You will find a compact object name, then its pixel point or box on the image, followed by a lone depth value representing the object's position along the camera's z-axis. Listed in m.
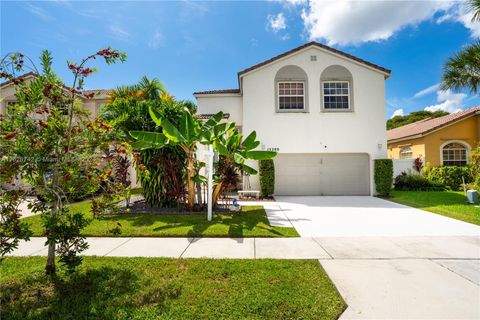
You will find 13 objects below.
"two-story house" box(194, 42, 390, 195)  14.74
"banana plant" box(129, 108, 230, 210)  8.33
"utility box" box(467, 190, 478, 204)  11.41
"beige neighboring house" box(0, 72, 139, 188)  17.58
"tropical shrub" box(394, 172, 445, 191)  17.05
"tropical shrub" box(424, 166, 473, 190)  17.38
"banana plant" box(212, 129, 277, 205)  8.77
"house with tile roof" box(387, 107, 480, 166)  19.53
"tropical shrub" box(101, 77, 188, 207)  9.79
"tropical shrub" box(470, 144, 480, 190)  10.61
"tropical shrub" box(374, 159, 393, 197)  14.20
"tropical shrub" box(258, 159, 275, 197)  13.99
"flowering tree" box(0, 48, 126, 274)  3.38
